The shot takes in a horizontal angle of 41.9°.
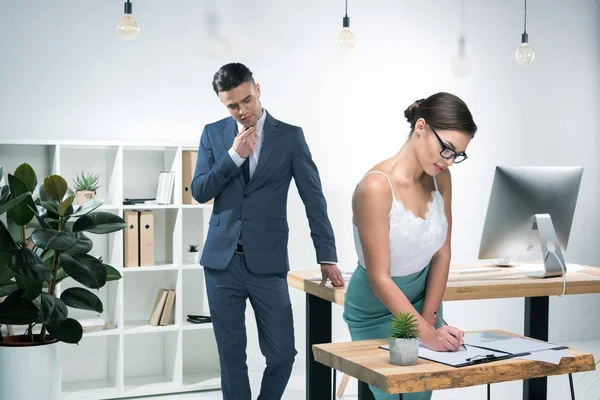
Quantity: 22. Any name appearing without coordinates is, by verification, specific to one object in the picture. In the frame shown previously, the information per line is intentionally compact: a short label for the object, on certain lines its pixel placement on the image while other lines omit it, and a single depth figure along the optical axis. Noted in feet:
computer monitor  12.61
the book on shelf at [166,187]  16.93
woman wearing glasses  8.21
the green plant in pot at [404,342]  6.91
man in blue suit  11.68
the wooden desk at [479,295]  11.53
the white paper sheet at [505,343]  7.63
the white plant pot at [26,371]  12.68
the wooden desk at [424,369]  6.64
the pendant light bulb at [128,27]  15.61
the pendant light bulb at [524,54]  19.17
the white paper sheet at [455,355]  7.11
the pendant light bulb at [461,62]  21.36
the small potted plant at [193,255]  17.21
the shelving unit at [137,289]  16.48
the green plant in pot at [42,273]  12.38
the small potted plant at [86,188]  16.14
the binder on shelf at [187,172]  16.94
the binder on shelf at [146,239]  16.58
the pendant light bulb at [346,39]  17.69
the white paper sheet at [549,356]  7.22
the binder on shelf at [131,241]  16.44
